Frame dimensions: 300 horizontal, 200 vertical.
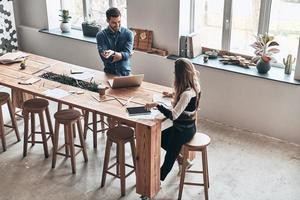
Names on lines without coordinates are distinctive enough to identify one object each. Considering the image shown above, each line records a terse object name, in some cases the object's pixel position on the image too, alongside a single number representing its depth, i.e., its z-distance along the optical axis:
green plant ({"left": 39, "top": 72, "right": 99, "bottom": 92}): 4.73
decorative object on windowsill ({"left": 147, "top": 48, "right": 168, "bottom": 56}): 6.00
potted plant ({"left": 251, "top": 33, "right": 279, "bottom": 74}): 5.30
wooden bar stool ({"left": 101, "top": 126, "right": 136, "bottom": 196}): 4.25
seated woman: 3.97
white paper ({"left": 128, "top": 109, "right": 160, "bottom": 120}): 4.07
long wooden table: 4.02
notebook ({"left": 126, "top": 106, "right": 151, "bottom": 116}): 4.13
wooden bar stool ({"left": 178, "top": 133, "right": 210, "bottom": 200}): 4.14
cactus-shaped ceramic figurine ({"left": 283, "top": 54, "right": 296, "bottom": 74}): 5.21
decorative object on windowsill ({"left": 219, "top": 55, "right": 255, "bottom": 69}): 5.55
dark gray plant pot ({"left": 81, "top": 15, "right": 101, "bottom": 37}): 6.81
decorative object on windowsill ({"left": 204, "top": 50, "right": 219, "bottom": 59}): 5.85
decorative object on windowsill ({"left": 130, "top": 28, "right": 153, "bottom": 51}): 6.09
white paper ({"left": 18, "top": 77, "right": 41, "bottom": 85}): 4.84
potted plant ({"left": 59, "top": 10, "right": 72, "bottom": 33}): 7.05
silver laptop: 4.64
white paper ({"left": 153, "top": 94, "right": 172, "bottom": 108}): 4.30
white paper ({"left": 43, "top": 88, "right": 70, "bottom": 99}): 4.53
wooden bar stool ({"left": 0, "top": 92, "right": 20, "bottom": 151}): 5.20
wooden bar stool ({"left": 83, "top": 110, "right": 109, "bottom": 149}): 5.14
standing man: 5.19
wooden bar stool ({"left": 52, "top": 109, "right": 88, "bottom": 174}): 4.63
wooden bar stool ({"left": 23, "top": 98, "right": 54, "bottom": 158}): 4.89
